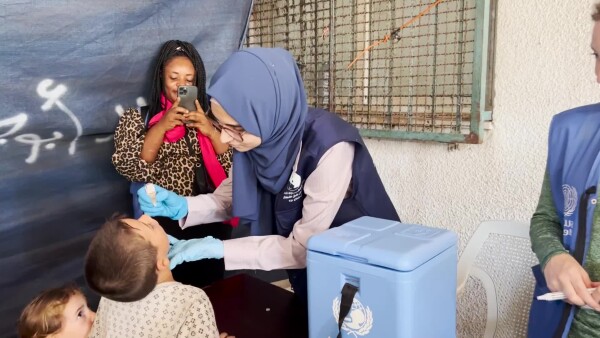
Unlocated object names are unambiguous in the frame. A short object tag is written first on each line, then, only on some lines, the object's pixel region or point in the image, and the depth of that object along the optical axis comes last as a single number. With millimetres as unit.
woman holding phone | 1702
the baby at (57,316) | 1185
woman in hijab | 1142
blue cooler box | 749
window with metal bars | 1688
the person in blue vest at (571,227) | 841
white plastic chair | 1279
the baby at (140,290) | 1009
